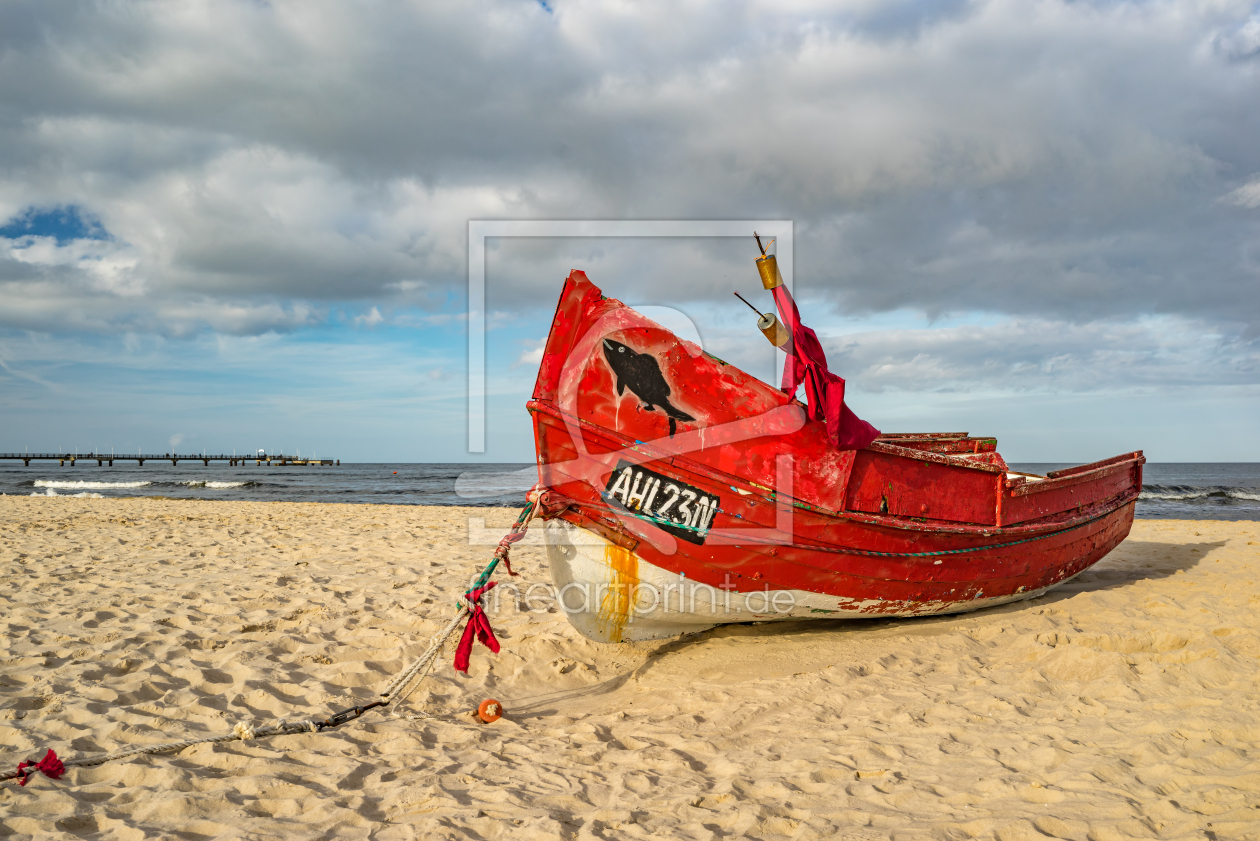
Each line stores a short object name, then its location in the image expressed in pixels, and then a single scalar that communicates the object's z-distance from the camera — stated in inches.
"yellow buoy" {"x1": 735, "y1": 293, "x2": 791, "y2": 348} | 174.6
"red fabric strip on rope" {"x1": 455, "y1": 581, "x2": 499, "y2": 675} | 157.4
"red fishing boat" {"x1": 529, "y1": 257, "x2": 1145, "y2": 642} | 175.0
